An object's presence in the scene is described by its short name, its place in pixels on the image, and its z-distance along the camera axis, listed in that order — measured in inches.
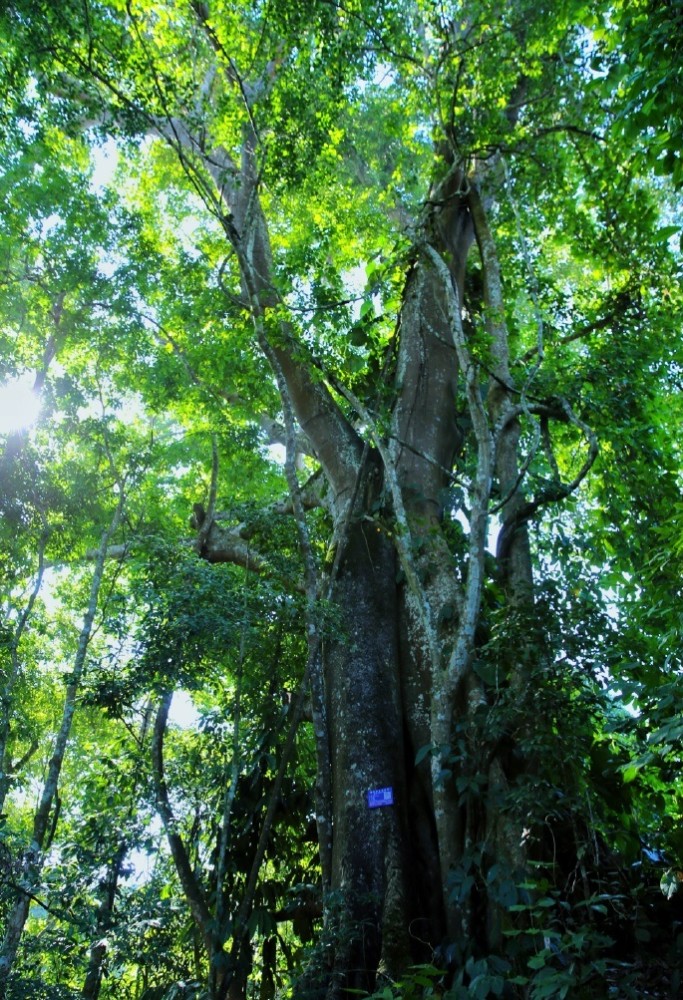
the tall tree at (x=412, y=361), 177.5
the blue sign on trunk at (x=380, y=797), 194.2
